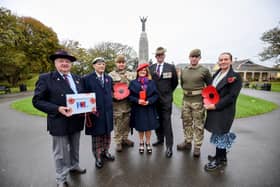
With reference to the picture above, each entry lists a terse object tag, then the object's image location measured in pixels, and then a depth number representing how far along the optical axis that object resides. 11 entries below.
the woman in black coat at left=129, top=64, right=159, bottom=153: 2.94
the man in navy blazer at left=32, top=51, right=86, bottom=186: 1.90
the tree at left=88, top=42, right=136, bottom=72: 30.27
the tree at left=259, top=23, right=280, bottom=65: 25.84
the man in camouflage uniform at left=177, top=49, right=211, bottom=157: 2.94
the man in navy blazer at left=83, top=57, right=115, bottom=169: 2.56
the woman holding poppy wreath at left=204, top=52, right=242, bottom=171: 2.37
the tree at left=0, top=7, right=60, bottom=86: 14.66
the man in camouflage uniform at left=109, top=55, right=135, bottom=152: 3.16
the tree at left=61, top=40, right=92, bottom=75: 28.39
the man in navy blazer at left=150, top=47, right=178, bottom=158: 3.08
